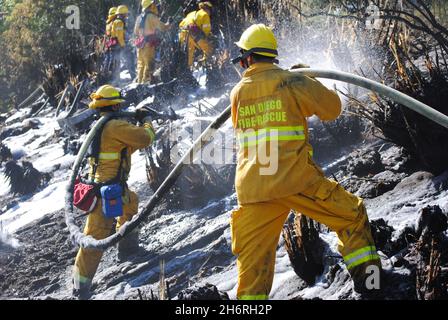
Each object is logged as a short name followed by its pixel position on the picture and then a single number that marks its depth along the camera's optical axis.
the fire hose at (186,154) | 4.09
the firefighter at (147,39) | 11.50
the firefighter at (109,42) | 13.05
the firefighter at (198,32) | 10.77
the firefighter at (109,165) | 6.00
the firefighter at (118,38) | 12.88
